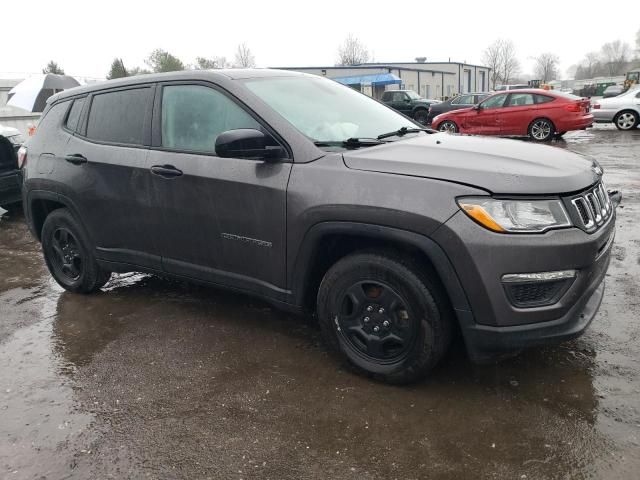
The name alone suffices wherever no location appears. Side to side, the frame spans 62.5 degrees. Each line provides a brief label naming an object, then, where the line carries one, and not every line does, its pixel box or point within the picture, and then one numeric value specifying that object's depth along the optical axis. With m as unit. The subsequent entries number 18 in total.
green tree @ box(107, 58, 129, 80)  63.12
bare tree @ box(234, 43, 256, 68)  68.88
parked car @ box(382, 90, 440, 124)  24.70
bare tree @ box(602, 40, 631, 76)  103.78
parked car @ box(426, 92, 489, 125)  19.86
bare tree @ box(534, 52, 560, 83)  104.93
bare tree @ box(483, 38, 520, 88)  76.59
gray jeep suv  2.47
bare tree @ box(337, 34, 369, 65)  69.75
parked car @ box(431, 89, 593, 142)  13.88
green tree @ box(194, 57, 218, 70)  65.44
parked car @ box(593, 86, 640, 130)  16.19
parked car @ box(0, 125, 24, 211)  7.16
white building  44.94
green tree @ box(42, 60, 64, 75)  68.06
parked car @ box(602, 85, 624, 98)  30.27
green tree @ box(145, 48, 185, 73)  64.38
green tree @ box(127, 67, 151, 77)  64.50
